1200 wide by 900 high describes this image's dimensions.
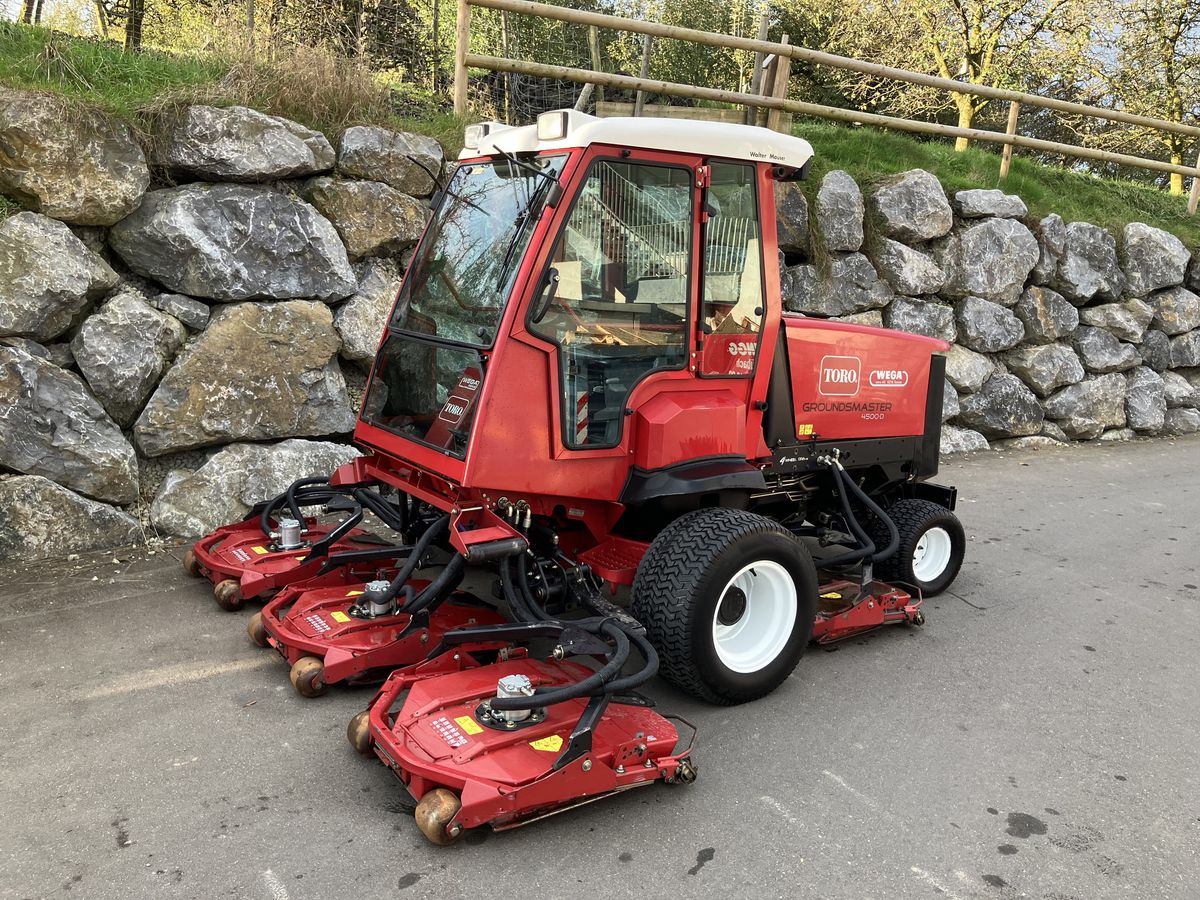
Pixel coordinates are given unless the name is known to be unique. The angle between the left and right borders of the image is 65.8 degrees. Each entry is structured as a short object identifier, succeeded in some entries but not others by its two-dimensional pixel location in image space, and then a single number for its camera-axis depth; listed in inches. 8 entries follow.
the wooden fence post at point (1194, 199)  472.7
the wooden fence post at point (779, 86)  336.5
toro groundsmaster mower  124.3
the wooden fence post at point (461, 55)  268.2
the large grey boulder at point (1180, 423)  425.7
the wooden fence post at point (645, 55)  476.1
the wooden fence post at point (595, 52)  386.3
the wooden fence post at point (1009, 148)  402.9
